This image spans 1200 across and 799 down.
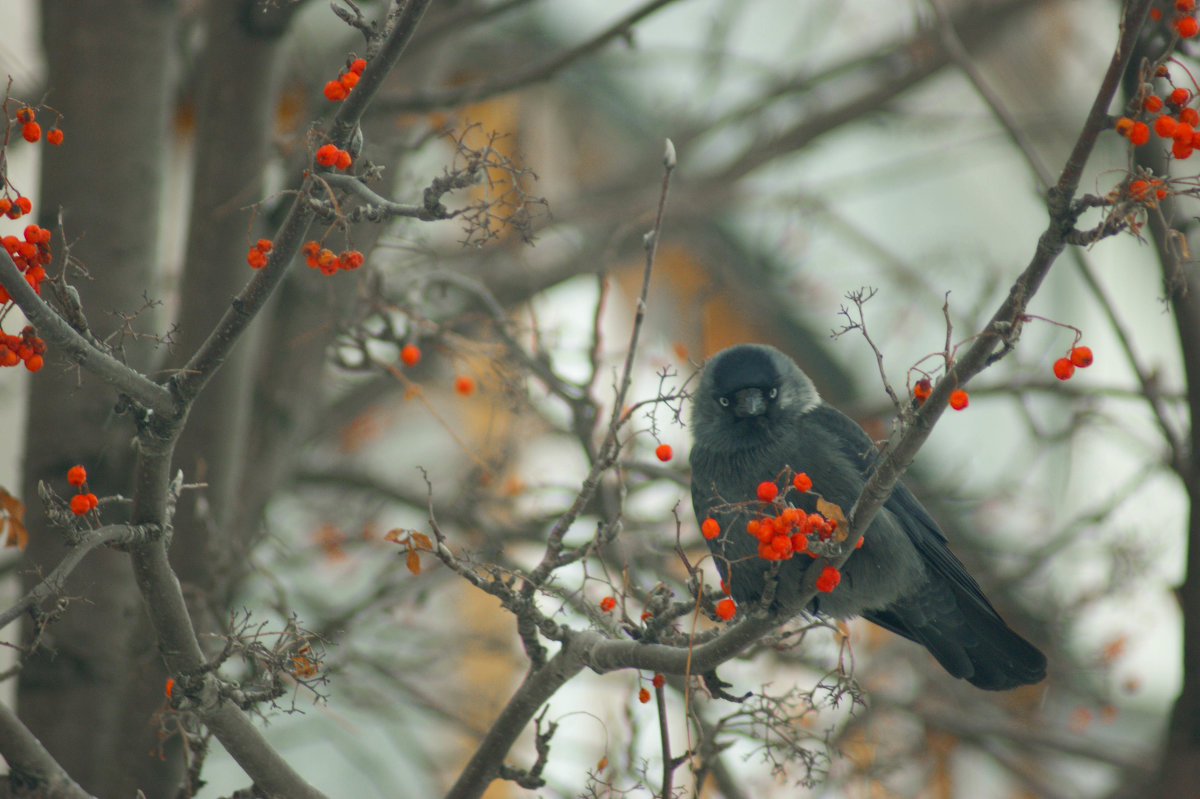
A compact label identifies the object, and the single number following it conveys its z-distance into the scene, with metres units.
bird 6.63
